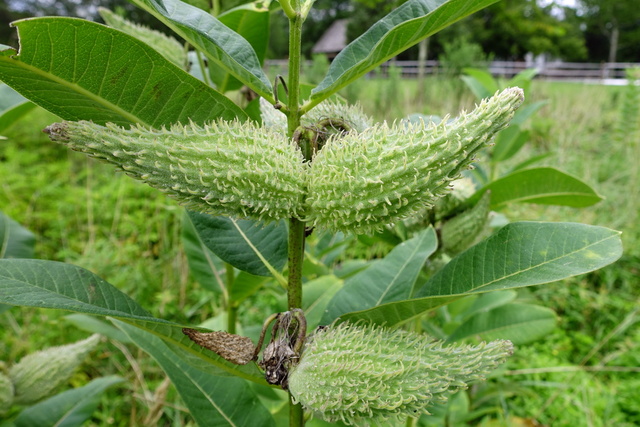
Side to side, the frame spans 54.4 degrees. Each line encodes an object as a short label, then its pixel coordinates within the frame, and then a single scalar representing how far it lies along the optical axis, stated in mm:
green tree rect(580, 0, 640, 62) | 29963
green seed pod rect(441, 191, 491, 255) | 339
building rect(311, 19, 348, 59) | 22068
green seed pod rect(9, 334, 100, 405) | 407
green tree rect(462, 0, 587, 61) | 21317
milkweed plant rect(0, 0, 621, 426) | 217
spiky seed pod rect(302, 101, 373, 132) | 270
